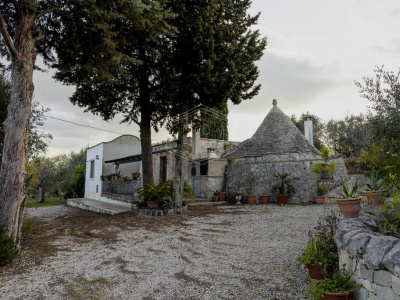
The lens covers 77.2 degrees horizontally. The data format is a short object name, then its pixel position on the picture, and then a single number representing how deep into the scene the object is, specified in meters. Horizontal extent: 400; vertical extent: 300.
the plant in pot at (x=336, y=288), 2.82
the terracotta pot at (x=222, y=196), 16.11
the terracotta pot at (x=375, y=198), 4.82
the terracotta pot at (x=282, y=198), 14.28
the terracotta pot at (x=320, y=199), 13.95
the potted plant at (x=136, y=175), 15.31
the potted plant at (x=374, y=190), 4.84
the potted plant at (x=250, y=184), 15.57
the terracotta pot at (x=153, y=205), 10.98
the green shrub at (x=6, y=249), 4.79
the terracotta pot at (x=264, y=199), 14.92
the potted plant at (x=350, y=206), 4.02
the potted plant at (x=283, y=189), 14.33
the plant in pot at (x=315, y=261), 3.47
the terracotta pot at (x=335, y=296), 2.80
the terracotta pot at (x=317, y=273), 3.47
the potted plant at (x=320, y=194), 13.96
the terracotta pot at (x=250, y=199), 15.00
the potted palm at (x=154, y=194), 11.04
